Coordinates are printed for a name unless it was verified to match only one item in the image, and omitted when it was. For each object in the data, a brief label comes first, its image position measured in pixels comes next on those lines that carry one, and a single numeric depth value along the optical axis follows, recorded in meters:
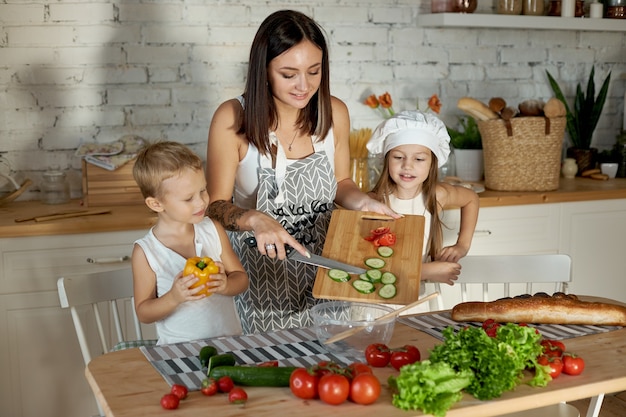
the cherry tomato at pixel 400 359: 1.79
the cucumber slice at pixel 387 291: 2.06
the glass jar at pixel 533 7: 4.06
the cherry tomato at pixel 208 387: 1.67
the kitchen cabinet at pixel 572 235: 3.69
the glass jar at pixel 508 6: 4.04
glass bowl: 1.90
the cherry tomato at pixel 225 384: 1.68
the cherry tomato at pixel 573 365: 1.78
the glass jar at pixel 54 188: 3.40
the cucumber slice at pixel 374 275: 2.13
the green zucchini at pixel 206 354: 1.84
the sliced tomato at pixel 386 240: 2.30
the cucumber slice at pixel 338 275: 2.13
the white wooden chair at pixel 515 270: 2.68
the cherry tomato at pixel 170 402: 1.59
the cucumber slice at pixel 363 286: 2.08
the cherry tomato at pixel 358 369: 1.66
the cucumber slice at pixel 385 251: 2.25
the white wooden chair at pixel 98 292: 2.33
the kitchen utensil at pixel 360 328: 1.85
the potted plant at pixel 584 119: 4.27
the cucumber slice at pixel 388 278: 2.13
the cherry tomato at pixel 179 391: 1.64
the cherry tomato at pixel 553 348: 1.83
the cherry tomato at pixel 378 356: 1.82
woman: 2.38
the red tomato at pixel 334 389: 1.60
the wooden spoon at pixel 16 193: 3.35
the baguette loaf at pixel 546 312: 2.15
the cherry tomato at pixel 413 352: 1.81
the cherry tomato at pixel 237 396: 1.62
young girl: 2.84
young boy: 2.21
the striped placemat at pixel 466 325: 2.08
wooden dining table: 1.59
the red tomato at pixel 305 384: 1.64
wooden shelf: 3.89
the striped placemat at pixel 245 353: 1.82
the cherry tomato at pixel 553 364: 1.77
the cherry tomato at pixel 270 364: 1.78
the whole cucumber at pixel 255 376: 1.71
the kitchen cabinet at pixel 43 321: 3.07
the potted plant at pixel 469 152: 4.05
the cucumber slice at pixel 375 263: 2.19
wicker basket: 3.75
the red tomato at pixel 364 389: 1.60
